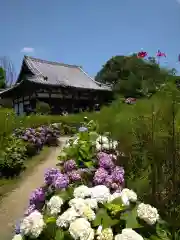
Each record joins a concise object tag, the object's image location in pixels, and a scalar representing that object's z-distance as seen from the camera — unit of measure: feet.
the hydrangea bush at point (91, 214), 3.59
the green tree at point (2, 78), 81.51
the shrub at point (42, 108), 41.07
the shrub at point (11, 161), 12.38
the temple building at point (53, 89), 45.21
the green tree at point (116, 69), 69.29
